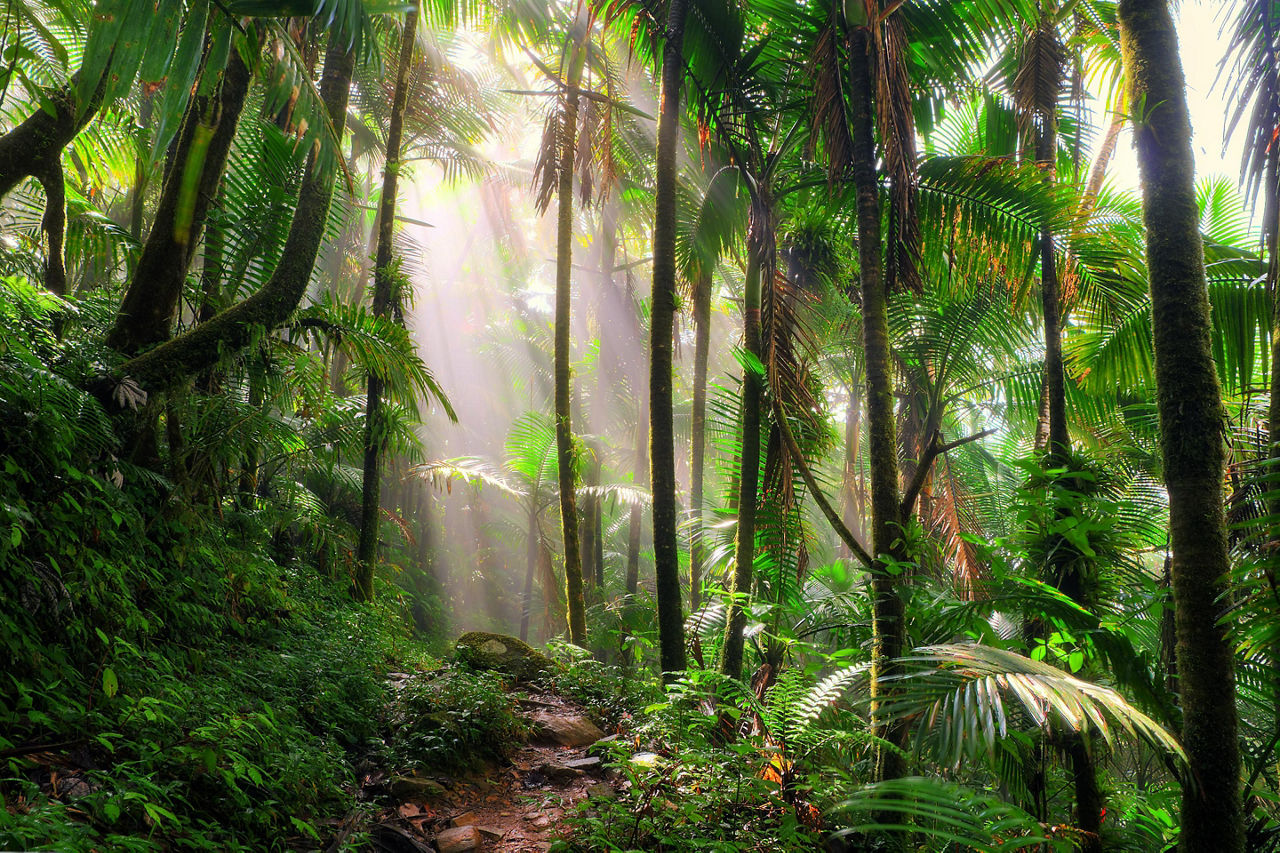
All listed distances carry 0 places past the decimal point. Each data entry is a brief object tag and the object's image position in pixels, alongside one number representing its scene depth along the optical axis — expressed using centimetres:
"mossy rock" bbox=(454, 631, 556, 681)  673
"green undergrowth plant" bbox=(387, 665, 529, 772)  449
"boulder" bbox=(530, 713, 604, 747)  530
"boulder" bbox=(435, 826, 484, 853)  348
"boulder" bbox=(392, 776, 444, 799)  401
